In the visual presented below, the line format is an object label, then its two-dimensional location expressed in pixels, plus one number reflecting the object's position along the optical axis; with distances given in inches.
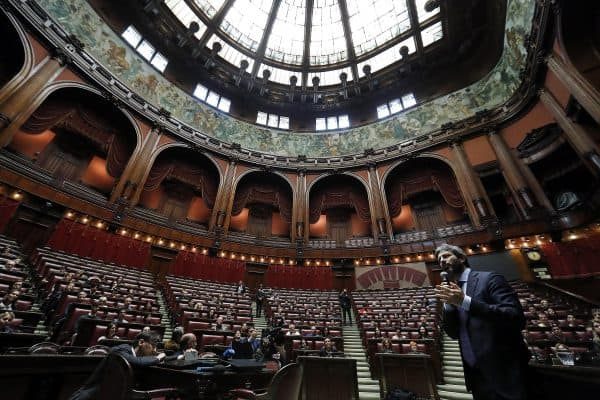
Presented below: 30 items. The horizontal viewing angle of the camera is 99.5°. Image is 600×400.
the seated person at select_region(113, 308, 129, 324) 226.8
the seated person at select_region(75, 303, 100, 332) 174.6
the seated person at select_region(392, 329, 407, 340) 261.2
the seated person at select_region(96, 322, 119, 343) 182.9
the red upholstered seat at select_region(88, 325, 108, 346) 174.6
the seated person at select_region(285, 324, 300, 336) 266.1
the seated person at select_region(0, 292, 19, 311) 177.9
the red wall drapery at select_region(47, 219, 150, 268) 410.3
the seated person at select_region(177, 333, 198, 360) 125.9
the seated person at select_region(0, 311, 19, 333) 135.1
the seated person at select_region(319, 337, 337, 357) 197.5
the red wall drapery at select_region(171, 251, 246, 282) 526.1
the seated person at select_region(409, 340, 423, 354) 216.7
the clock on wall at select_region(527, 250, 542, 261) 438.0
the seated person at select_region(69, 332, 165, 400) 61.7
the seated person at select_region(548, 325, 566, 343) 217.2
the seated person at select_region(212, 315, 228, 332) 266.2
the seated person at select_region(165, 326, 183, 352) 165.5
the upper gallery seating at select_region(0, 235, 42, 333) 159.3
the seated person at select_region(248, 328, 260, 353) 206.2
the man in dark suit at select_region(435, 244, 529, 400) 51.1
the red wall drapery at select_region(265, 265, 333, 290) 593.3
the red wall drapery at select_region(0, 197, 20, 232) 354.9
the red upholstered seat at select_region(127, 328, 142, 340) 197.7
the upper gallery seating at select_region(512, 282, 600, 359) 192.7
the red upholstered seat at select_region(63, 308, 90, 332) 190.2
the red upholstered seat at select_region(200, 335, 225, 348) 224.7
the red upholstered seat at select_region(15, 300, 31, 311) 195.5
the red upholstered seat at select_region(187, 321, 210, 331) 260.7
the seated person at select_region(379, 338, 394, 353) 224.7
